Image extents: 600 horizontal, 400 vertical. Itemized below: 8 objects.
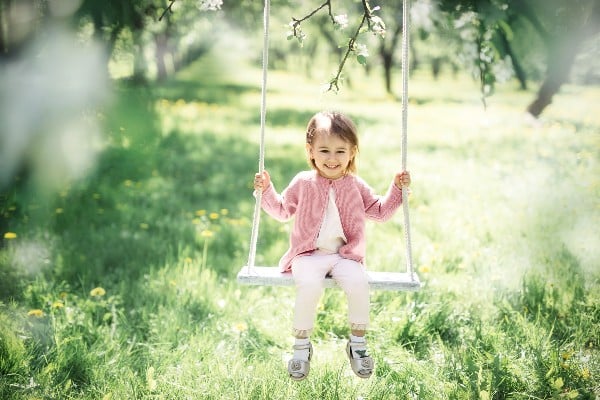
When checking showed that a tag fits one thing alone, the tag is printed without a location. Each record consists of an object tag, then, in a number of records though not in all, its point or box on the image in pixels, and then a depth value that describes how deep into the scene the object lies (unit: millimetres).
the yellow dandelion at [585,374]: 2689
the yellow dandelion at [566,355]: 2793
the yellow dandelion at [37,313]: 3164
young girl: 2418
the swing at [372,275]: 2359
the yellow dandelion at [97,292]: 3389
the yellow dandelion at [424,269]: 3757
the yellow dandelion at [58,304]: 3201
